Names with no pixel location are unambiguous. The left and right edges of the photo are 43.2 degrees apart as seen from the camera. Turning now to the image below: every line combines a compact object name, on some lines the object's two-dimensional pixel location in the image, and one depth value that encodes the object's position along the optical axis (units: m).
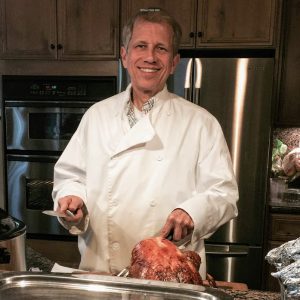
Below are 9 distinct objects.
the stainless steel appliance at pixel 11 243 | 1.00
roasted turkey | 0.90
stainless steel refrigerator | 2.21
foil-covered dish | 0.68
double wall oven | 2.46
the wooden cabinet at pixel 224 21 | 2.25
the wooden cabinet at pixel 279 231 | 2.24
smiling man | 1.32
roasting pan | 0.76
